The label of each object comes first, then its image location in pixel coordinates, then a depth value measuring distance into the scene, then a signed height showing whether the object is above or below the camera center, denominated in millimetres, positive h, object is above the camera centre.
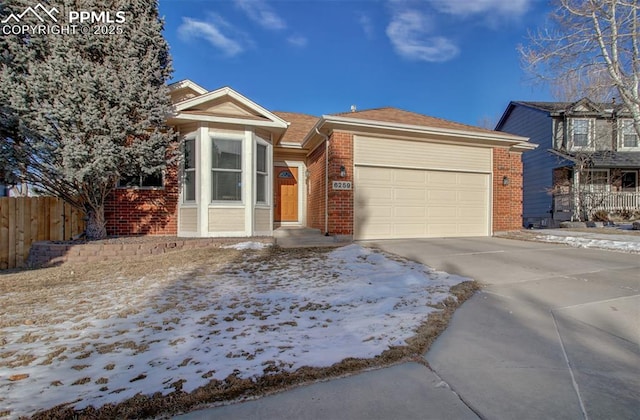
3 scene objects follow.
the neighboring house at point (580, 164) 15500 +2326
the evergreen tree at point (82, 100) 5992 +2079
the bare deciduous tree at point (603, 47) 9578 +5299
